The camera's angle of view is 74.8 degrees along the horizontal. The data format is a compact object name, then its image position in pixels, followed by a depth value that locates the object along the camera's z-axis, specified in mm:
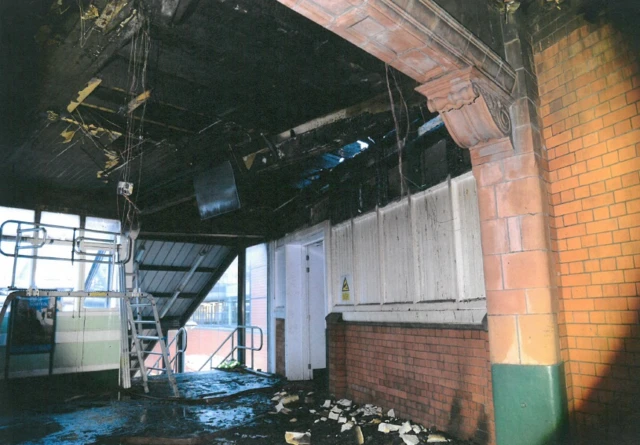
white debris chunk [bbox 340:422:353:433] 5107
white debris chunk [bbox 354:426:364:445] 4623
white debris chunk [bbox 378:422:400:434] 4970
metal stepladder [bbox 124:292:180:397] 7116
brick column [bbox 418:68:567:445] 3070
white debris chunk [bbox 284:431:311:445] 4652
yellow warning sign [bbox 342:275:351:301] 6926
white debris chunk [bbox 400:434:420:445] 4477
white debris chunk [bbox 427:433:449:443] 4523
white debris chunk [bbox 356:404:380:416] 5756
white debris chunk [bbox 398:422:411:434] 4893
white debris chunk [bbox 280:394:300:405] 6558
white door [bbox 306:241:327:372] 8805
